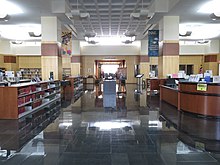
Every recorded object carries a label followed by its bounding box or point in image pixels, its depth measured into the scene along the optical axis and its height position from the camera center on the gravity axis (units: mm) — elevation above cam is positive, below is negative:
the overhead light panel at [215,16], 7702 +2742
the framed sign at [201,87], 5178 -360
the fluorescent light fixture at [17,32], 12760 +3642
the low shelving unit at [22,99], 5102 -804
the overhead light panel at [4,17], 8285 +2882
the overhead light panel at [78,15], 6976 +2574
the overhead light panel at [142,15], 7139 +2634
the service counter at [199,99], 5068 -743
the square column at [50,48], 8794 +1457
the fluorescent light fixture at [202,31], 12923 +3701
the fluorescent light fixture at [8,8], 7507 +3223
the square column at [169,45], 8874 +1603
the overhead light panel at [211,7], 7433 +3205
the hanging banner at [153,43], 9868 +1891
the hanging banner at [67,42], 9697 +1909
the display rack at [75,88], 10215 -906
